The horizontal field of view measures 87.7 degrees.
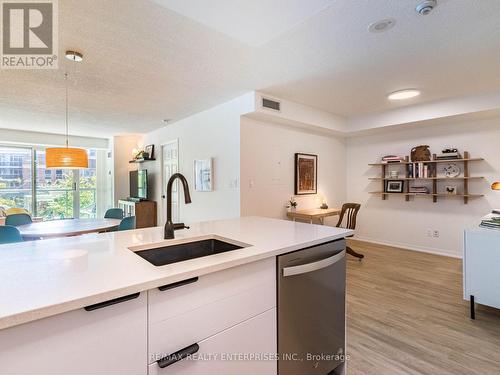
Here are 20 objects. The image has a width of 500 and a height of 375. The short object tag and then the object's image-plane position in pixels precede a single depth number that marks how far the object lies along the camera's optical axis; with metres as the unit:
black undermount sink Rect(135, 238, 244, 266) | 1.42
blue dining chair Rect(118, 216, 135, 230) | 3.19
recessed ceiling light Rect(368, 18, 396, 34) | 1.99
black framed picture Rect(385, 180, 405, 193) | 4.86
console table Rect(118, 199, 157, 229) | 5.84
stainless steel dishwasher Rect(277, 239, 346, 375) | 1.33
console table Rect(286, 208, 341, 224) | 4.09
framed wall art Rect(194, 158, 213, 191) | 4.34
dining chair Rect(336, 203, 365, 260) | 4.06
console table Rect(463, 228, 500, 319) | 2.27
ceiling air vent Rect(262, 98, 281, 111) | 3.67
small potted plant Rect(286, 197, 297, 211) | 4.43
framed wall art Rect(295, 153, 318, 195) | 4.61
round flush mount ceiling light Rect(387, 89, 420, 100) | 3.54
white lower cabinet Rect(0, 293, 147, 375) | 0.68
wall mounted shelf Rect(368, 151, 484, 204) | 4.18
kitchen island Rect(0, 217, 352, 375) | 0.71
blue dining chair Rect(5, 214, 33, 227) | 3.53
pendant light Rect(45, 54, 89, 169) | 2.95
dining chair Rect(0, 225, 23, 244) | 2.53
